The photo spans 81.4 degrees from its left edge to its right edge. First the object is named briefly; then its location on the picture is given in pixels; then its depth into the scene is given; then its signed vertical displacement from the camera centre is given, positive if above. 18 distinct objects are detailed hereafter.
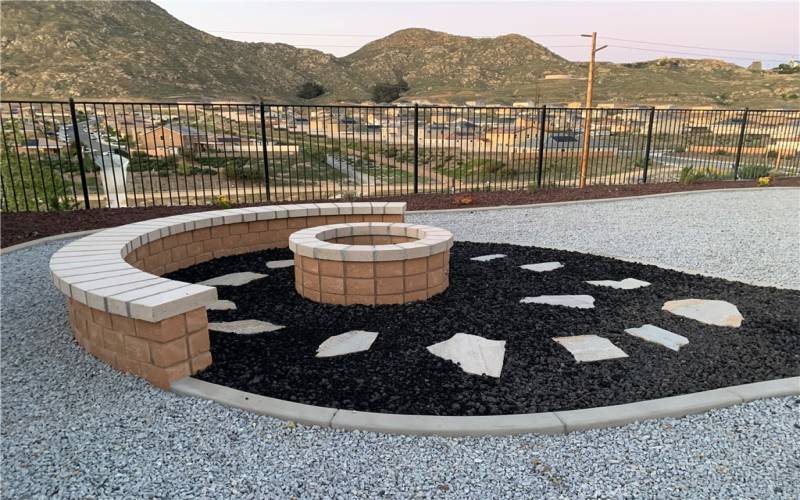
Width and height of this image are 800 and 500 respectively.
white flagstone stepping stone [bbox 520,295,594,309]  3.97 -1.50
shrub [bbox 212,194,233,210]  7.82 -1.31
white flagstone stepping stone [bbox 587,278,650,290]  4.47 -1.52
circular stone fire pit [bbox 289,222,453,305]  3.77 -1.19
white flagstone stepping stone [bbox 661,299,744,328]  3.65 -1.50
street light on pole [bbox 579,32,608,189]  10.73 -0.03
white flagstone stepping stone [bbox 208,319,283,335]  3.45 -1.49
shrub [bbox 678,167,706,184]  11.64 -1.33
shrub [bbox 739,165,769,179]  13.72 -1.44
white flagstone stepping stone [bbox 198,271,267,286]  4.46 -1.49
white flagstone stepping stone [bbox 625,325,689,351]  3.24 -1.49
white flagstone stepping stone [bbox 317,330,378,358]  3.13 -1.49
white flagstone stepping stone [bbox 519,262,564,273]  5.01 -1.53
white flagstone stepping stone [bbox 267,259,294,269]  4.99 -1.49
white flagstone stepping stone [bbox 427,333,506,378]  2.93 -1.49
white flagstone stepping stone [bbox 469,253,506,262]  5.38 -1.54
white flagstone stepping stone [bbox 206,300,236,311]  3.88 -1.49
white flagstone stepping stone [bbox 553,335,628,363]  3.08 -1.49
